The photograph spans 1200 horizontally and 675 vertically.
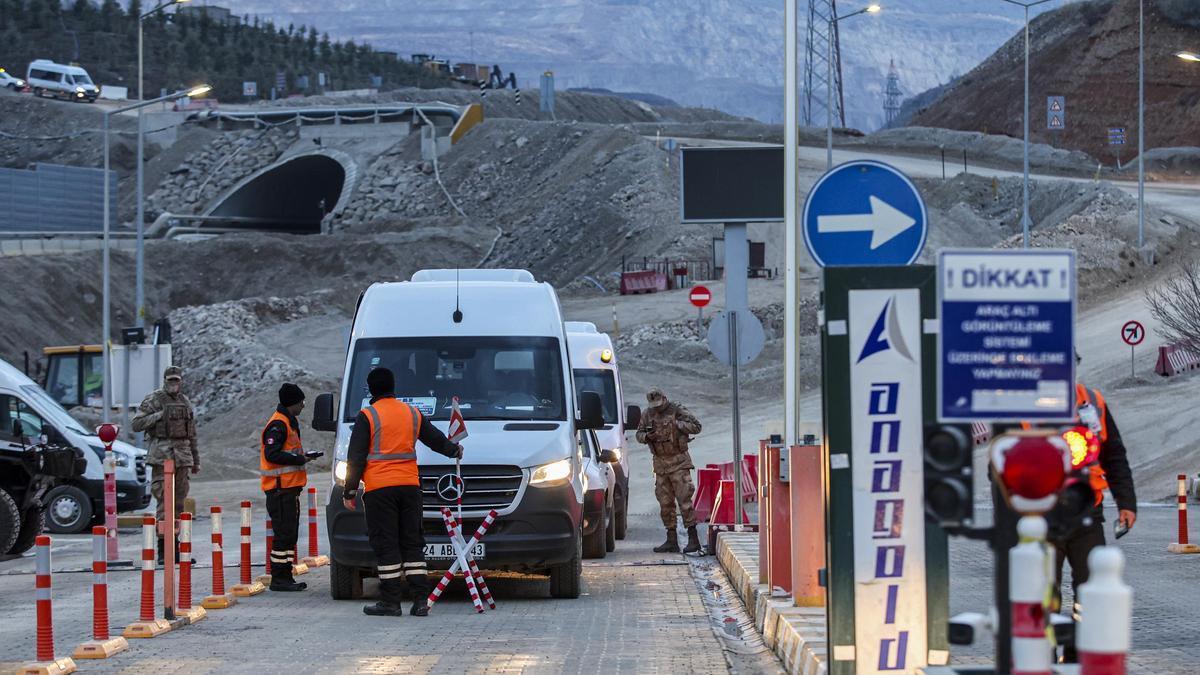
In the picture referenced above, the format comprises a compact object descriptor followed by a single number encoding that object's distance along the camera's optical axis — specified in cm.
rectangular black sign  2416
